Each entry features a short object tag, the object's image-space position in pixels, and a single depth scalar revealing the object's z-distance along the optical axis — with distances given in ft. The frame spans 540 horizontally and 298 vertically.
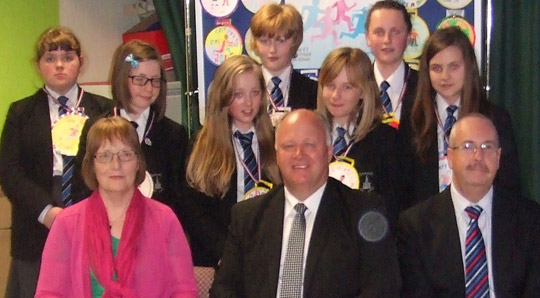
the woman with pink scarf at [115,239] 9.62
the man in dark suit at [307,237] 9.12
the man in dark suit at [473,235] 9.63
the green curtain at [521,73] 13.37
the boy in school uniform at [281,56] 12.19
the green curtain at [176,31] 15.74
